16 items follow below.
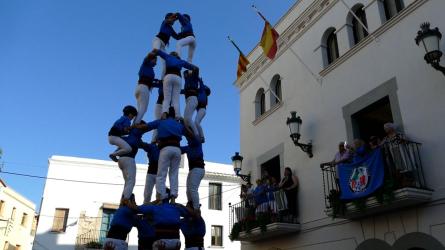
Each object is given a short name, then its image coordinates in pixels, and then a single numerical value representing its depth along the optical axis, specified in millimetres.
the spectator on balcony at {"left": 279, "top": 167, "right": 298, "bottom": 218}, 11820
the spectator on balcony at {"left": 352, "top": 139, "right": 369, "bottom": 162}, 9234
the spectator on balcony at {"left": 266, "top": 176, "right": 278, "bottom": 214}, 11609
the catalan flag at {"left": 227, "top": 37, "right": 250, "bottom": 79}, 14930
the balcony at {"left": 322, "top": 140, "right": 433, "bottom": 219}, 8133
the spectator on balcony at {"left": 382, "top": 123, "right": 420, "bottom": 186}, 8281
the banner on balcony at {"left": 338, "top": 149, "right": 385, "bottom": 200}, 8641
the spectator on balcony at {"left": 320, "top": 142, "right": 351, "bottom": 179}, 9539
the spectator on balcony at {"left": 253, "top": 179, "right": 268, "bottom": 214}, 11881
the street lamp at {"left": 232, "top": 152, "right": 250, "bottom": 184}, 14470
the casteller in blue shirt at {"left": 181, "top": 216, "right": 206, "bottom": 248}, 6801
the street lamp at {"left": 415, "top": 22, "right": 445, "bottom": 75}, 8055
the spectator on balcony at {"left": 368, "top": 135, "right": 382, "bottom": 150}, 9033
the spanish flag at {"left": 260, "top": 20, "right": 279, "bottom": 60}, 12758
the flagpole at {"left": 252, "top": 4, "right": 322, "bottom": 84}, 12203
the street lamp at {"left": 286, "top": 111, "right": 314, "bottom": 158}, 11758
